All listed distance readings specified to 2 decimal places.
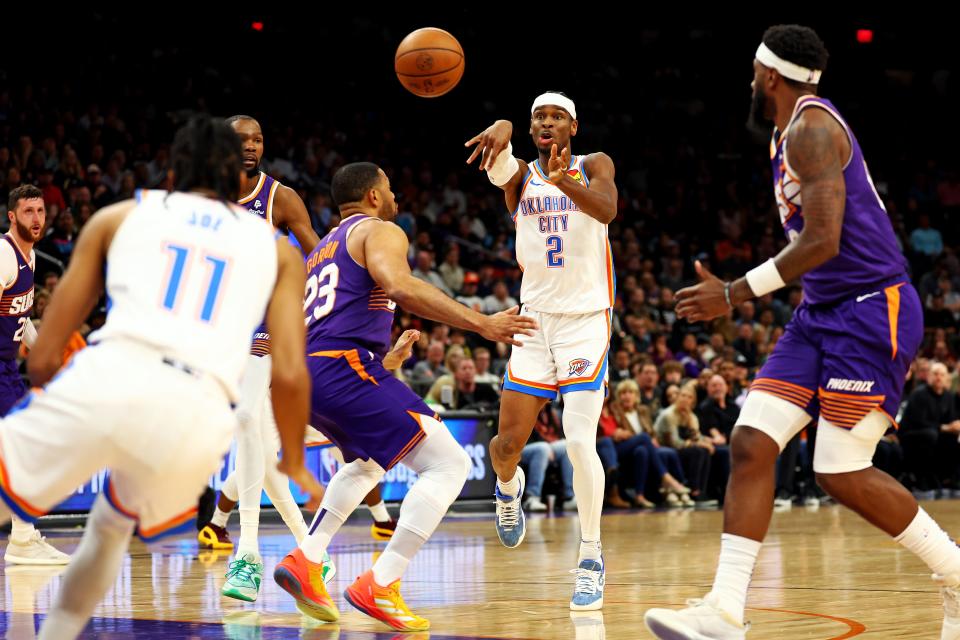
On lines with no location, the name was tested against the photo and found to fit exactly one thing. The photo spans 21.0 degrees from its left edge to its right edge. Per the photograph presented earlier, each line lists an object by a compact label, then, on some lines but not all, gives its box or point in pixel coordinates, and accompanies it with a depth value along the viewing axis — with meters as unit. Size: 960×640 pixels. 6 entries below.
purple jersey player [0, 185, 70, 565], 16.23
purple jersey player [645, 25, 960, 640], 9.14
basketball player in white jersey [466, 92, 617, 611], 13.41
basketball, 16.88
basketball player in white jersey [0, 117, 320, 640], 6.73
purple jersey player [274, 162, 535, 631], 10.91
